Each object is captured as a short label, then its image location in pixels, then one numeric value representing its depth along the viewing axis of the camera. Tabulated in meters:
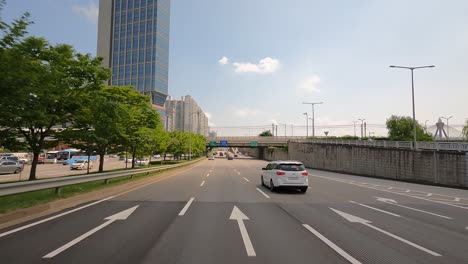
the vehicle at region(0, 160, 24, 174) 30.00
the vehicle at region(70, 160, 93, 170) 39.50
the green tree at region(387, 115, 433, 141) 74.25
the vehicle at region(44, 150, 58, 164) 68.44
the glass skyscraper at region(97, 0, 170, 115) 148.50
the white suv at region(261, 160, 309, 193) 14.76
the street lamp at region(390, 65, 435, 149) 26.31
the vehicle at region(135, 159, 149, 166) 51.65
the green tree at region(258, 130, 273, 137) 168.07
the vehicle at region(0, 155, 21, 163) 32.35
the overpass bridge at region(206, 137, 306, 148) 78.71
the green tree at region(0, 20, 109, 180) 7.52
